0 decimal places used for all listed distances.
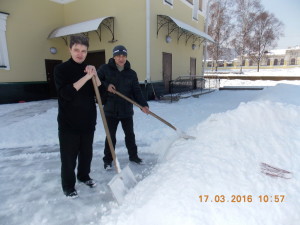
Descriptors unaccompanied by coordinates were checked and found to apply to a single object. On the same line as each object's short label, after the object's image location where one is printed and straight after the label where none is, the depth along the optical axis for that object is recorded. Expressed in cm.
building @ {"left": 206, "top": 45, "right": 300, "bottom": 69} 4494
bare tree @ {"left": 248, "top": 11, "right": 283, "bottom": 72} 2866
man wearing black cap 287
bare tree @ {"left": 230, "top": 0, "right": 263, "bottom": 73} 2542
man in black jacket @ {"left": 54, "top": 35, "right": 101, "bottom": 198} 213
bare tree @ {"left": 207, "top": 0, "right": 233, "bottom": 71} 2681
